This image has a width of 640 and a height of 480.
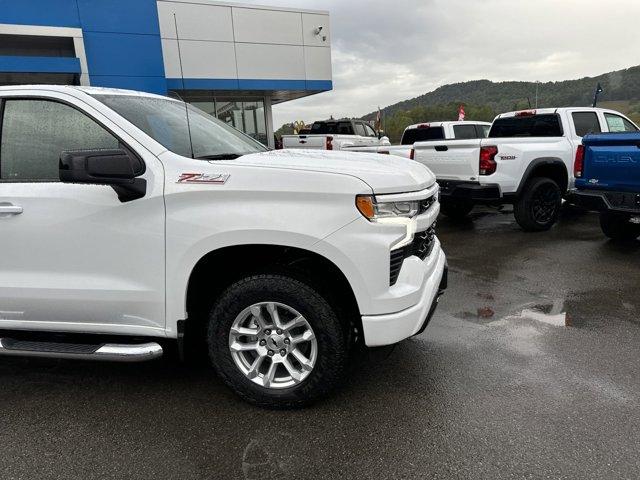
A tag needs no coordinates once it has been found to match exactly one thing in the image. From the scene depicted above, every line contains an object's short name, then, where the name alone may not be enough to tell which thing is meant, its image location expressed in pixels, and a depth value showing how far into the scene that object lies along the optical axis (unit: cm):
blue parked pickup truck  579
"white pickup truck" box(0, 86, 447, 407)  254
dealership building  1461
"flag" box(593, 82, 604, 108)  1353
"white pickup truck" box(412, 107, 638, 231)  738
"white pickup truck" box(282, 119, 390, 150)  1695
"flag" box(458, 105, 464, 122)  1896
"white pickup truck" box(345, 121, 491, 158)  1105
